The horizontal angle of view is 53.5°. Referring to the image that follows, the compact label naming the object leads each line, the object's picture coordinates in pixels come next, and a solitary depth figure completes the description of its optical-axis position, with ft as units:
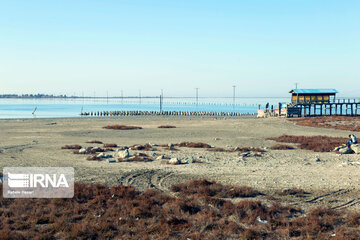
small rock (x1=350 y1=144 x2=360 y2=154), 78.07
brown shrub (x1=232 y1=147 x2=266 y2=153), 84.50
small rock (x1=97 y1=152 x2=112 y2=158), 72.84
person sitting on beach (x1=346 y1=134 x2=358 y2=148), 81.30
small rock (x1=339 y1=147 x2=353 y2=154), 78.85
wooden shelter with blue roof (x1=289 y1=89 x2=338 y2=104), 240.47
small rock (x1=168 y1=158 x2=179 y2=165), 65.92
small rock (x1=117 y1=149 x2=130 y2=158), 71.51
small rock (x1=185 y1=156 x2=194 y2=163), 68.52
